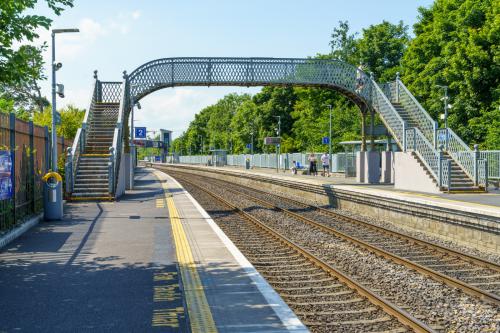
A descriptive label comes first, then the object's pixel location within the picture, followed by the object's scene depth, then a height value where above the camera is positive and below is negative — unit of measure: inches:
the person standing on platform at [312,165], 1742.1 -17.1
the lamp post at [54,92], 684.1 +88.9
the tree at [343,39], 2901.3 +627.4
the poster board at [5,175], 452.8 -11.3
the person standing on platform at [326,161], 1619.1 -4.5
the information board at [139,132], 1483.8 +76.2
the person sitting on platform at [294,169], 1887.6 -31.7
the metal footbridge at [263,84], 869.2 +84.2
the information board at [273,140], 2081.0 +73.6
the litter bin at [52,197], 609.9 -39.0
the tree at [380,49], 2514.8 +496.7
